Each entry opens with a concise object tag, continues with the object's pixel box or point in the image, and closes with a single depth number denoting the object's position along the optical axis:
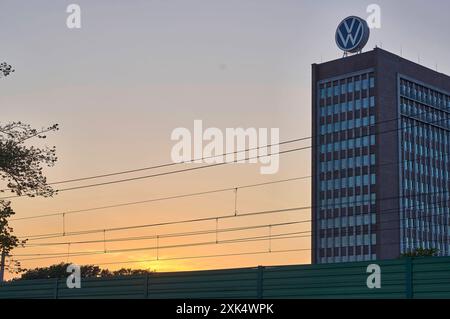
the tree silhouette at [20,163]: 36.75
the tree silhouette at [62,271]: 142.62
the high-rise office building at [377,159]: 171.00
